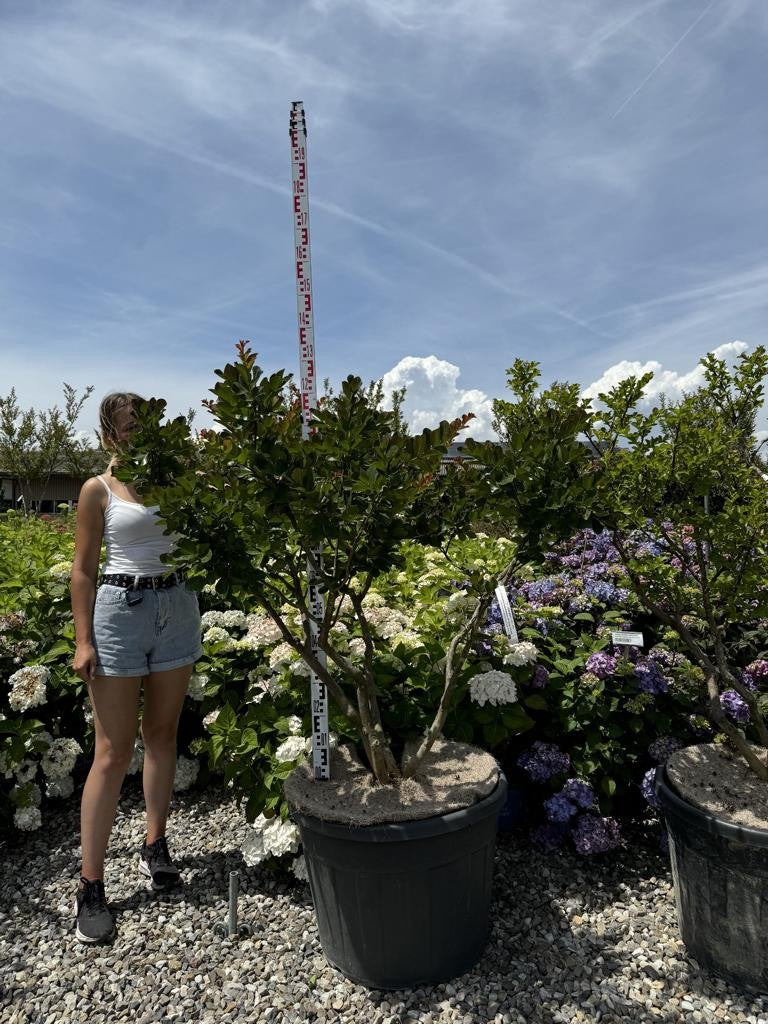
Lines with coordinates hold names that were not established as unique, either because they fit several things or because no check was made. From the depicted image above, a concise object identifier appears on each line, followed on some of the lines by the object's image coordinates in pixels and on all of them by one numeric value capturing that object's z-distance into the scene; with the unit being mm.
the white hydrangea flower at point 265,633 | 3082
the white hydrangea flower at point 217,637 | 3303
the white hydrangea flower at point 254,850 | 2672
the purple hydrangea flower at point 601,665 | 2930
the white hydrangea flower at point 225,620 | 3453
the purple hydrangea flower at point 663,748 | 2852
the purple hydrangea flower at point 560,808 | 2777
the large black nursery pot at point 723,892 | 2094
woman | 2488
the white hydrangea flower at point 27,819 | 3051
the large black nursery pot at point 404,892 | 2072
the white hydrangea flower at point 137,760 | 3488
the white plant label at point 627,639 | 2938
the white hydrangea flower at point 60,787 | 3256
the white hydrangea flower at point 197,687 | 3256
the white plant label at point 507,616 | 2943
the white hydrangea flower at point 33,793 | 3090
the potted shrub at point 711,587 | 2141
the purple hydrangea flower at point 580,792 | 2801
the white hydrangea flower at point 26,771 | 3138
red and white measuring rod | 2473
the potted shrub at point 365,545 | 2018
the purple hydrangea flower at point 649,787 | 2805
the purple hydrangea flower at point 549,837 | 2912
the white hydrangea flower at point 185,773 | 3438
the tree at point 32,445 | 14539
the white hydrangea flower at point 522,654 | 2895
